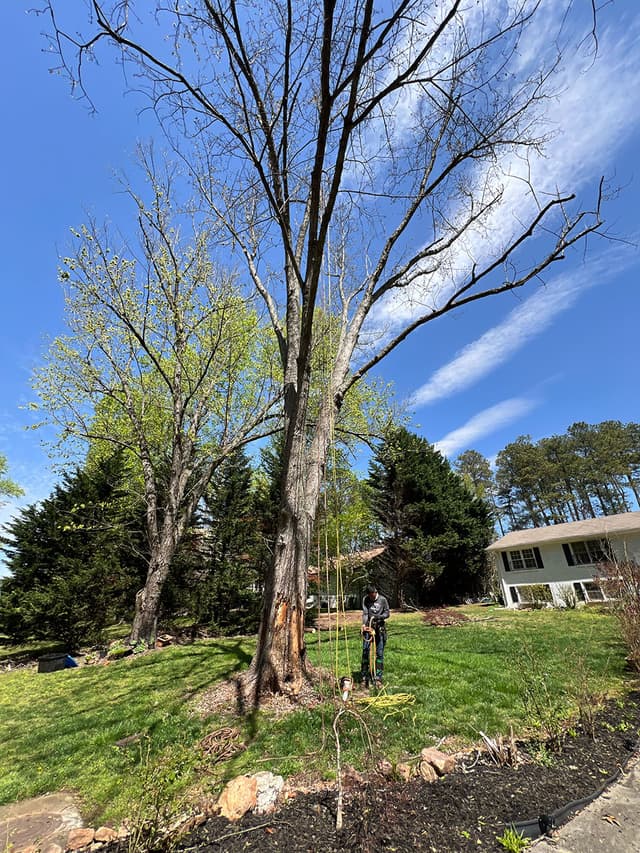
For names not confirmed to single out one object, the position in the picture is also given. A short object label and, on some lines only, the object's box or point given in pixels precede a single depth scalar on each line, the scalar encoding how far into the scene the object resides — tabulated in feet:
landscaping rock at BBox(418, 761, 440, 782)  8.73
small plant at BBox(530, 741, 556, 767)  9.09
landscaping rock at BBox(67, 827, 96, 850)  7.27
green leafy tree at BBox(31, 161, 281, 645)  29.68
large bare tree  10.32
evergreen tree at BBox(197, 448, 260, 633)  34.50
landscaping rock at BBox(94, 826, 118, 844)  7.41
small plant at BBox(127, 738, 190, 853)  6.51
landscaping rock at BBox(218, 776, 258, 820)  7.82
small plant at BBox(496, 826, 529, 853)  6.43
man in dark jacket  15.98
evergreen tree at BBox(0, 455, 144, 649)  29.66
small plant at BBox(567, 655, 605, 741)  10.70
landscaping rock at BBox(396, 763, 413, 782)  8.81
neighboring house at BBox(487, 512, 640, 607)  48.08
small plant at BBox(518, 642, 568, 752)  10.14
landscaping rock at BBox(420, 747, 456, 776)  8.96
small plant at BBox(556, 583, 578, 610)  45.71
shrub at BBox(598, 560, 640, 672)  17.03
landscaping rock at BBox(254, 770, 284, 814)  8.06
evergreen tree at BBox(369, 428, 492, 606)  59.72
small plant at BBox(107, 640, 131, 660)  25.98
